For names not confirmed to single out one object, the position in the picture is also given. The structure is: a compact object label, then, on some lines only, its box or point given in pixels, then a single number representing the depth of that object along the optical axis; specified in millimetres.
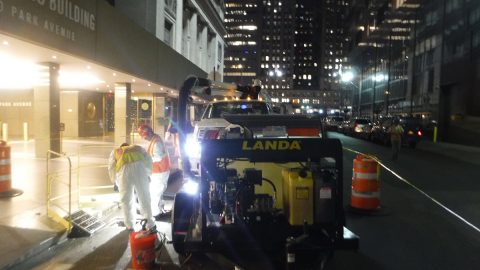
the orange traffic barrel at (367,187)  9383
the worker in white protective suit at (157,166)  8133
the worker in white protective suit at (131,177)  7013
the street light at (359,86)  77688
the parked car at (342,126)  48706
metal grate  7345
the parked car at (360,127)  37484
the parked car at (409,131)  29031
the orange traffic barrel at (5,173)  9688
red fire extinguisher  5648
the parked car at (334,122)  57816
